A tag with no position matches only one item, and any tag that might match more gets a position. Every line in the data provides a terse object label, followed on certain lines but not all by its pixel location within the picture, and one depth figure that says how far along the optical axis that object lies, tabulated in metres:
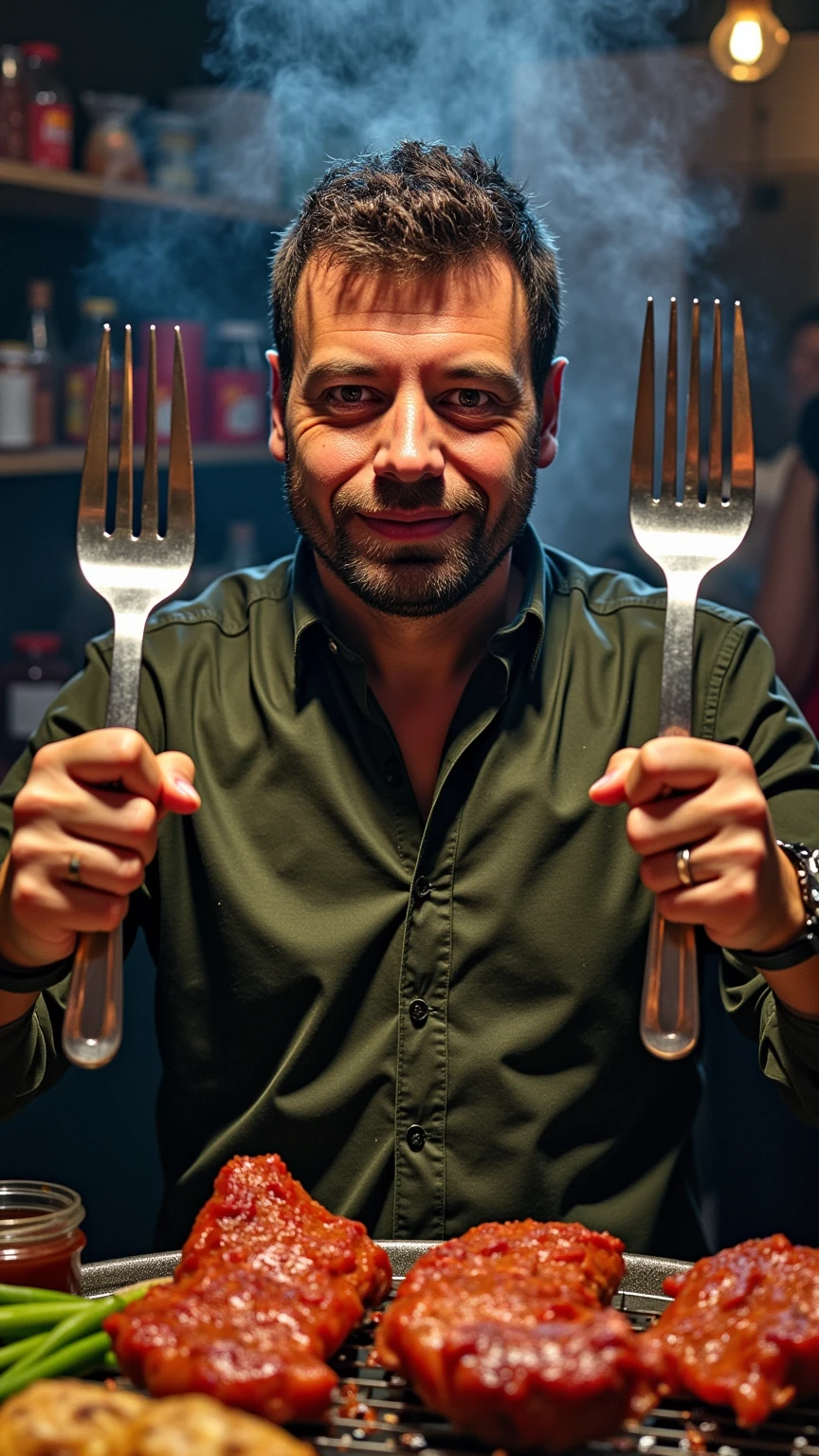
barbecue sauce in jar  1.11
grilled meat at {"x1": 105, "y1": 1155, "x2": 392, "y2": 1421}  0.90
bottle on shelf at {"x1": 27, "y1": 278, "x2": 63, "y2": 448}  3.11
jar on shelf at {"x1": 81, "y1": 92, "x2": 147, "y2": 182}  3.35
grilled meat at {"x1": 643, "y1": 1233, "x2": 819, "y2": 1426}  0.92
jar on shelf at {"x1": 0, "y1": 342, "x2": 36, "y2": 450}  3.02
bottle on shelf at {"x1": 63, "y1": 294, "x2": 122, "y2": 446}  3.21
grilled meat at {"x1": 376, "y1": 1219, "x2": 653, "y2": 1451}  0.87
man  1.58
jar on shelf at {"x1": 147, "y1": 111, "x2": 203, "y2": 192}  3.56
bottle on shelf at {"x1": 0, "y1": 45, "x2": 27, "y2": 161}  2.97
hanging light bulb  3.65
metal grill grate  0.90
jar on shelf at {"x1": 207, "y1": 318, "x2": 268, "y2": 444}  3.76
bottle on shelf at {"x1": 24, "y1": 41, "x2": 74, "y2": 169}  3.02
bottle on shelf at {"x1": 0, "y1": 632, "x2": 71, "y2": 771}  3.08
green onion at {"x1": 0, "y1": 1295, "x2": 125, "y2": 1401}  0.98
